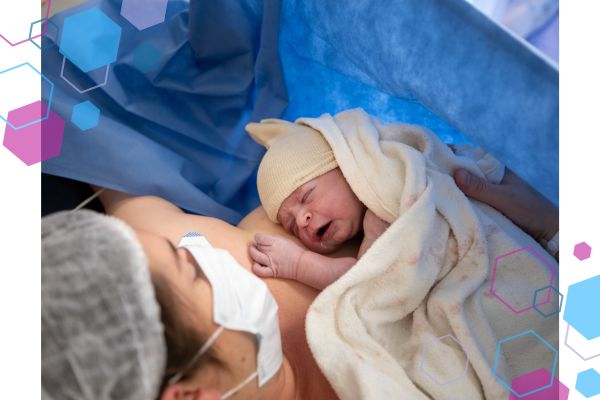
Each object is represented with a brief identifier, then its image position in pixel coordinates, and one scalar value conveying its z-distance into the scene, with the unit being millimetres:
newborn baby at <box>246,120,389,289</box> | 775
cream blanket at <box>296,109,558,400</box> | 691
